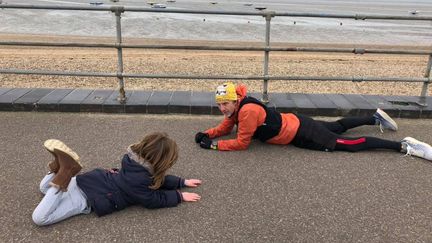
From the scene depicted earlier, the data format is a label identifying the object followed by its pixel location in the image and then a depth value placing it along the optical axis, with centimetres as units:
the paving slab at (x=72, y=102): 505
